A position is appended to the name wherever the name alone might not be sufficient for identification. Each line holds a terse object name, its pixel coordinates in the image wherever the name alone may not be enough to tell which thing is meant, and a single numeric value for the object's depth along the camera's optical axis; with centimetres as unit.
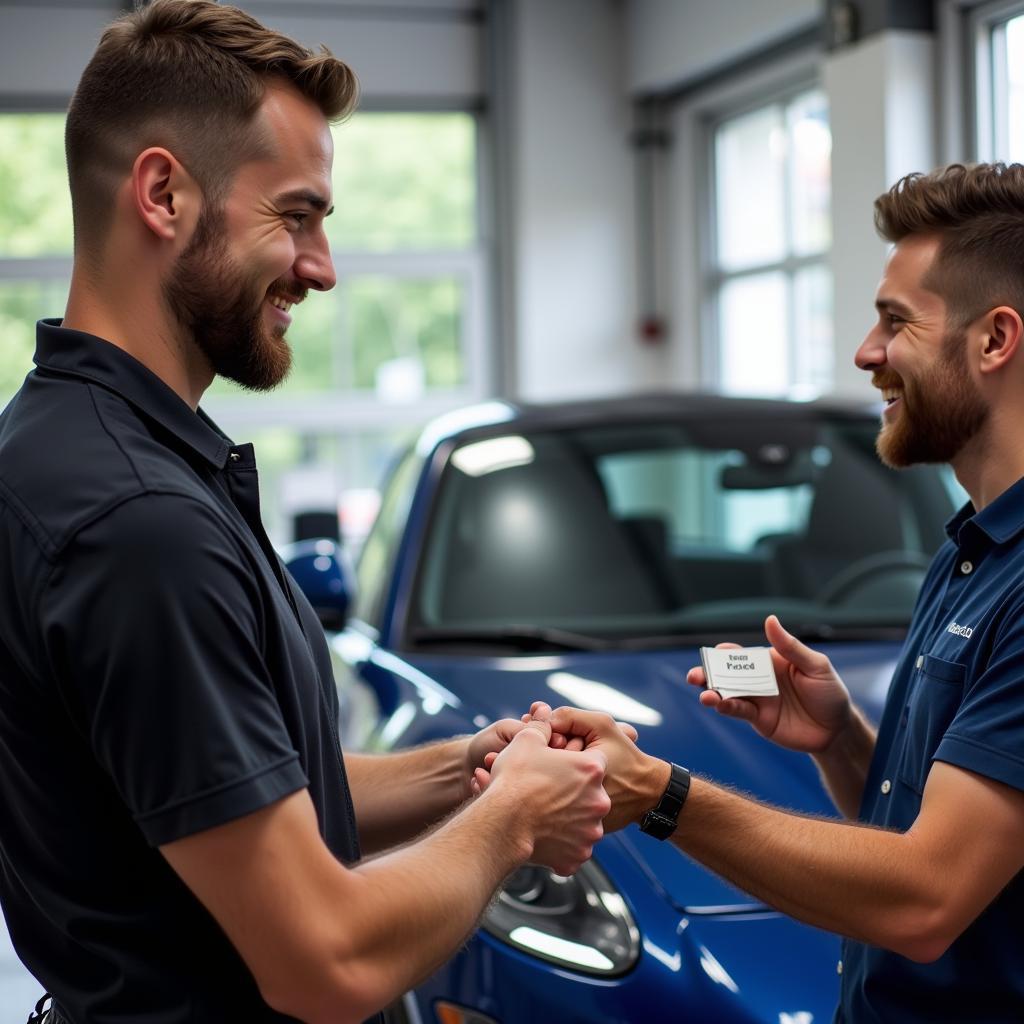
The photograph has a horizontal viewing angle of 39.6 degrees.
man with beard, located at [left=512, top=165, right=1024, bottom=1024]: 148
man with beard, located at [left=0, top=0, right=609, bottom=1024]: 117
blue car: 200
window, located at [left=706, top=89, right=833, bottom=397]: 768
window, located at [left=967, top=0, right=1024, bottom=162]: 593
